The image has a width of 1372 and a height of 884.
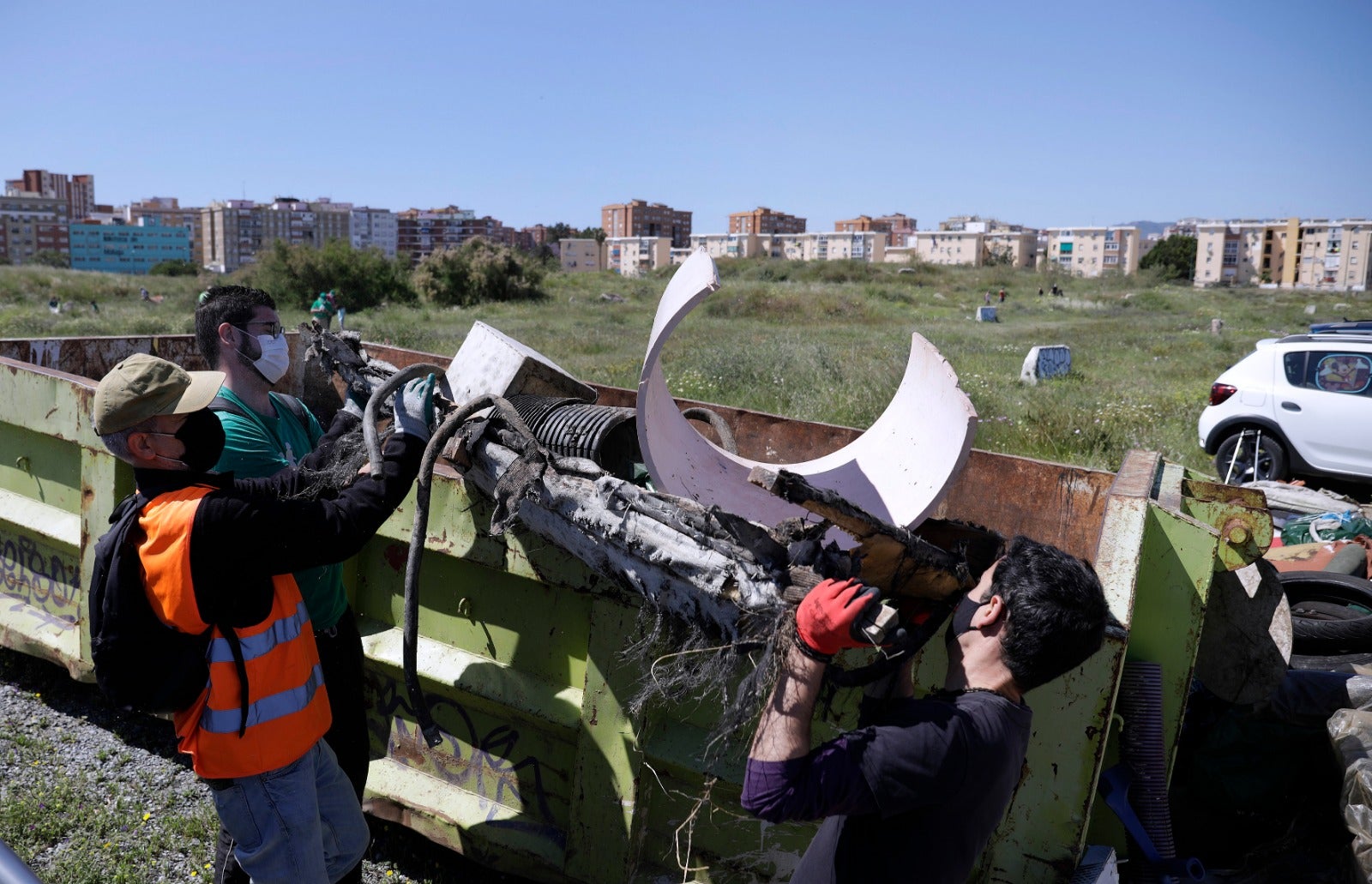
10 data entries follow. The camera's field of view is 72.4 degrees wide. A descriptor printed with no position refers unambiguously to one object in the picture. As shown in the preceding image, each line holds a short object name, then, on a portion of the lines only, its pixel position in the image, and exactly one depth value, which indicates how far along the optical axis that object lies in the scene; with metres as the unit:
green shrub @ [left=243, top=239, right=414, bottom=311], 34.94
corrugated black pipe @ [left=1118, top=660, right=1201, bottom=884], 2.30
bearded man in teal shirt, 2.54
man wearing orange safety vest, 1.93
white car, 8.09
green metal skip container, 2.22
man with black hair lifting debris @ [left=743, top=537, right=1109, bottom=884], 1.54
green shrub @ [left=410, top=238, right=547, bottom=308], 36.34
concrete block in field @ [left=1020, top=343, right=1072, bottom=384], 13.79
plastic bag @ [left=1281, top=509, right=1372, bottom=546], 5.70
